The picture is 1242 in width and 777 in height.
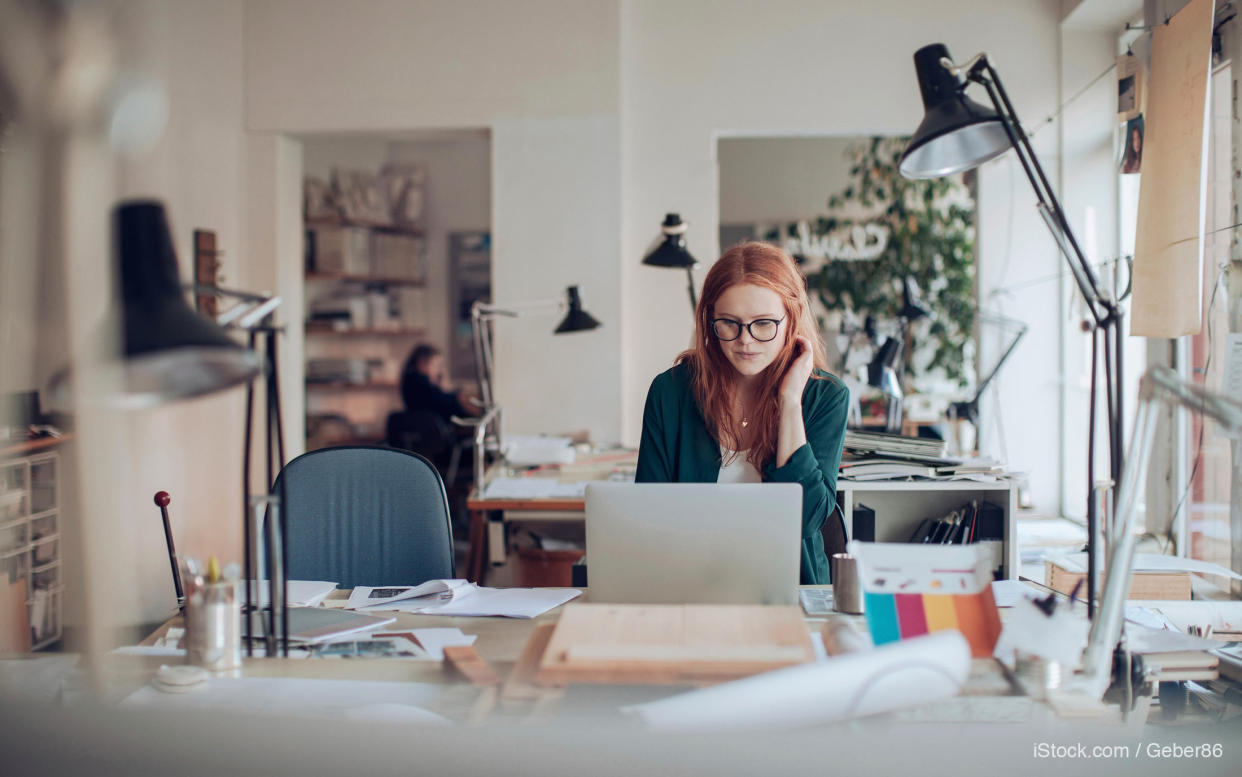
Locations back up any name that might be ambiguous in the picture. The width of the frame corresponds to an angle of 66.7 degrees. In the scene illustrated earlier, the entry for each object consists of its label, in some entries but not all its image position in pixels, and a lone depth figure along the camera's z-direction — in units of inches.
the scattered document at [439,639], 58.7
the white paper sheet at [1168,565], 92.5
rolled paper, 43.1
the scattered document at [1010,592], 67.6
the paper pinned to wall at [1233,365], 102.0
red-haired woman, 78.5
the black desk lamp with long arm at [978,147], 57.1
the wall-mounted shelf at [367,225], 247.6
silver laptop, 57.4
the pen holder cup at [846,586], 65.5
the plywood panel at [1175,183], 104.0
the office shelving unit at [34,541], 115.3
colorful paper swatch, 53.8
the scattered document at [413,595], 70.1
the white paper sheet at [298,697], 49.3
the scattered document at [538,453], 142.1
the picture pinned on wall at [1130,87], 118.1
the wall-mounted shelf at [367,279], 246.4
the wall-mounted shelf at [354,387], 255.0
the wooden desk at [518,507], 120.6
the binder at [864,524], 115.4
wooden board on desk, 47.7
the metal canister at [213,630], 54.6
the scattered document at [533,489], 122.3
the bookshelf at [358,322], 248.7
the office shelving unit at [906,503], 117.9
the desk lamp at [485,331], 154.7
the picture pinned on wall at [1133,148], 118.5
